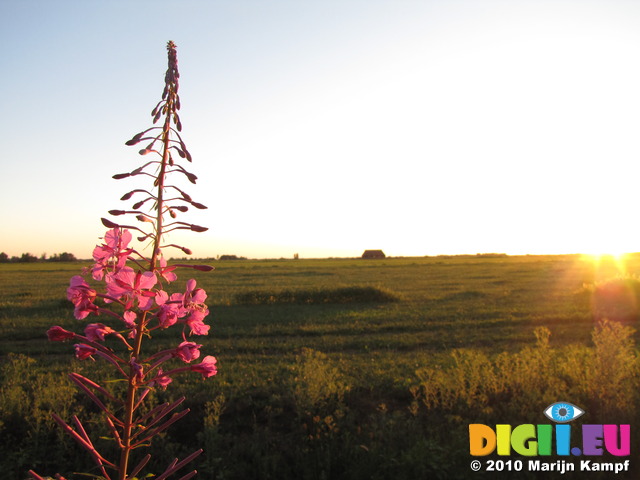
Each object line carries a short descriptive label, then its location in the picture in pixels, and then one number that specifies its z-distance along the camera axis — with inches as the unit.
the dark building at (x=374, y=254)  3485.0
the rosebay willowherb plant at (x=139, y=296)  70.0
